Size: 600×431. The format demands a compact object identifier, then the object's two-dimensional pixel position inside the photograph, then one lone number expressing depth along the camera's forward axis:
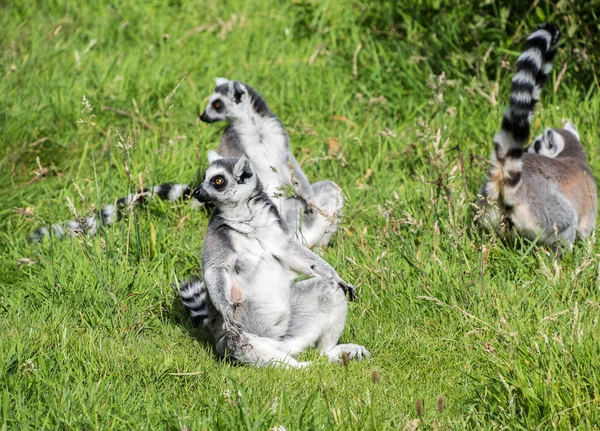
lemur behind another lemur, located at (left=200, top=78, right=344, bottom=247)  11.10
